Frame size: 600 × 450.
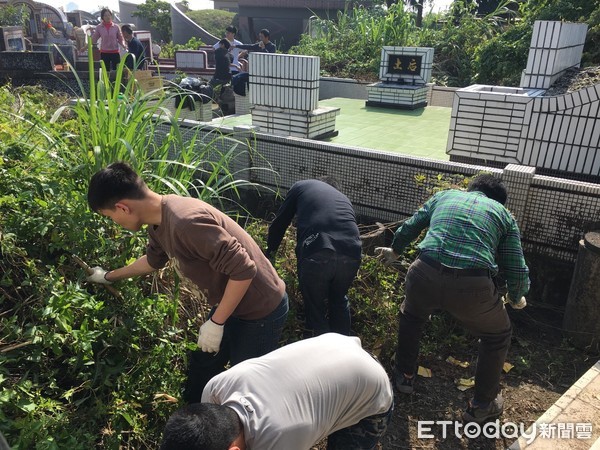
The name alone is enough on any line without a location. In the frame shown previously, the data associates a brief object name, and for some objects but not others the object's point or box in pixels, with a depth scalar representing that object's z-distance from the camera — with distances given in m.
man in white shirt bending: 1.55
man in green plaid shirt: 2.83
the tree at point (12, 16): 19.73
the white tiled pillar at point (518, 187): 4.10
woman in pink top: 9.35
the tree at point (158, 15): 29.95
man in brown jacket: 2.19
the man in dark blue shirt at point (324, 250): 3.18
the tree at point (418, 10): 17.23
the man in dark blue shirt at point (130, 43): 9.98
